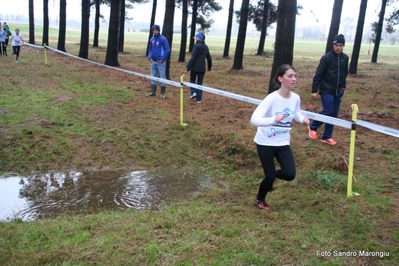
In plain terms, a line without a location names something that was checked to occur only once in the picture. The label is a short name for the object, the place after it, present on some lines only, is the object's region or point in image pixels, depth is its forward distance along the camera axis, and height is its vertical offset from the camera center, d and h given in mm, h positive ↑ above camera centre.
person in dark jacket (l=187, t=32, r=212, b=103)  10680 -465
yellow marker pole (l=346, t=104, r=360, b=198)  5079 -1281
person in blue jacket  10852 -336
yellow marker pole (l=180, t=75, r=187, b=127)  8703 -1491
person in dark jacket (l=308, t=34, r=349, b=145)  7051 -448
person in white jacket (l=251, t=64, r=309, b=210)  4555 -901
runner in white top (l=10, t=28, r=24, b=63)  18062 -599
